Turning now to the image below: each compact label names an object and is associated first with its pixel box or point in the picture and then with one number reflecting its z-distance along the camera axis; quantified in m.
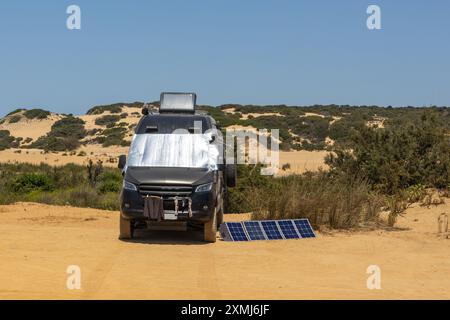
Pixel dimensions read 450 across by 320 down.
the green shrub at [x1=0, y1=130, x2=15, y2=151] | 69.85
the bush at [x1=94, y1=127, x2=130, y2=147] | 65.44
